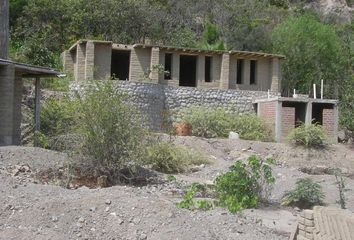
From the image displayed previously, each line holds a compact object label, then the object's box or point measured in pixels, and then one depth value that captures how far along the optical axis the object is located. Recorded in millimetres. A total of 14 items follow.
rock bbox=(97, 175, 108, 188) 13248
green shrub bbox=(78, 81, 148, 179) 13578
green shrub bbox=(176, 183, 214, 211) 10026
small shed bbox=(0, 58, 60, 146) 17391
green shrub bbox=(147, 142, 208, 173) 16734
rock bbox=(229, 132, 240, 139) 24991
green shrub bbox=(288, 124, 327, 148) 24141
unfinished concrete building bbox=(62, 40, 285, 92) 28203
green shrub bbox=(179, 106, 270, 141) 26031
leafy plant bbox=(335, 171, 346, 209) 11772
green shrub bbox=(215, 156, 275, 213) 11516
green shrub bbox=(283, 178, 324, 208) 12562
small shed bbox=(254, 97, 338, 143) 26516
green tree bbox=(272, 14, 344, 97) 38656
